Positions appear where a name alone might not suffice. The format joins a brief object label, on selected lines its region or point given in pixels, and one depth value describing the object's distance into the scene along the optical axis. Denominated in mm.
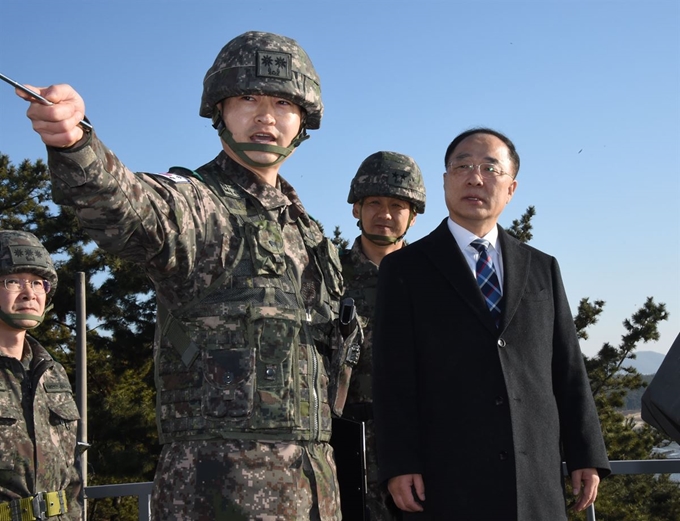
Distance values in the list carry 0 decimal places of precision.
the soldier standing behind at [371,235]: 5664
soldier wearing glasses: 5672
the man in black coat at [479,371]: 3914
